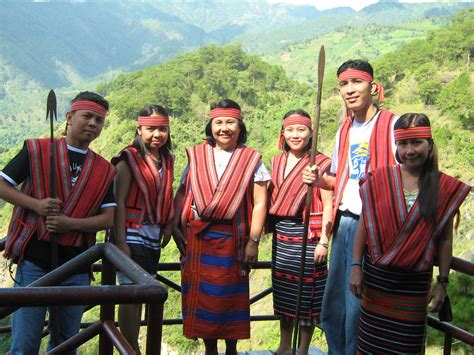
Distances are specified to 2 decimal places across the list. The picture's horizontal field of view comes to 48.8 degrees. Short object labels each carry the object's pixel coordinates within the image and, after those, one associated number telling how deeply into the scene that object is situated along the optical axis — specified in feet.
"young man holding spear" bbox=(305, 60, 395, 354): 8.72
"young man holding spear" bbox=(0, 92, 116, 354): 7.97
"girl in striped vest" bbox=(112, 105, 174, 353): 9.93
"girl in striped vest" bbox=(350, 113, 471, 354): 7.51
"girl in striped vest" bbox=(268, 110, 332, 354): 10.41
